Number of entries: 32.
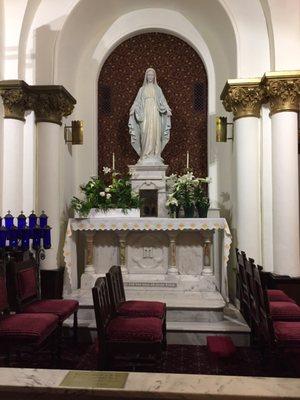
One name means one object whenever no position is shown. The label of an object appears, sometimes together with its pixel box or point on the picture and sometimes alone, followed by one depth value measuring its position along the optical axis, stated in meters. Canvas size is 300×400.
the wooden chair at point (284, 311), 4.32
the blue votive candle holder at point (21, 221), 5.58
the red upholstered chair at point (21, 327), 3.76
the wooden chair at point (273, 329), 3.60
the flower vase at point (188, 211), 6.72
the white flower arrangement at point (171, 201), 6.61
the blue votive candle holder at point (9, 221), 5.55
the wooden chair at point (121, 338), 3.69
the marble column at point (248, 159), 6.59
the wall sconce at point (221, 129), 7.15
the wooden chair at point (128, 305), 4.35
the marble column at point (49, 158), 6.82
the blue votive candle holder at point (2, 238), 5.22
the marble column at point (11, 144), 6.56
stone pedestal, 7.07
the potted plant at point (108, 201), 6.60
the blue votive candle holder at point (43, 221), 5.73
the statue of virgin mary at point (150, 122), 7.46
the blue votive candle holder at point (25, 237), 5.54
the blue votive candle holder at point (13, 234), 5.43
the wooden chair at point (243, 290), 4.87
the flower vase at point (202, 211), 6.71
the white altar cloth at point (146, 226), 6.26
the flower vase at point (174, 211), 6.79
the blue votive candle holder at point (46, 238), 5.67
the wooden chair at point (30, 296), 4.48
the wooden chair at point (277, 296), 5.00
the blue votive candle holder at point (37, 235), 5.58
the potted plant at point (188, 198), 6.71
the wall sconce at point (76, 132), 7.39
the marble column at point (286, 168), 6.25
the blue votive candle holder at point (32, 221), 5.66
